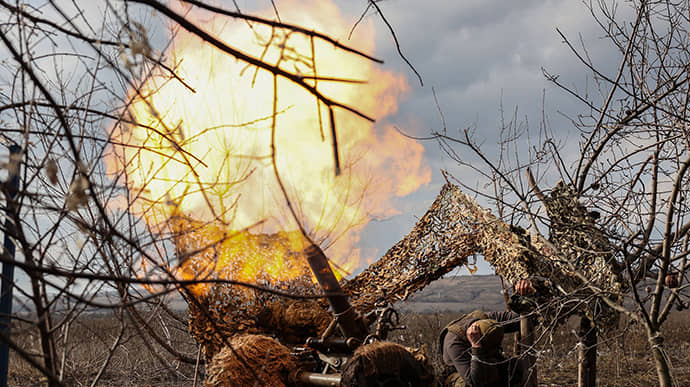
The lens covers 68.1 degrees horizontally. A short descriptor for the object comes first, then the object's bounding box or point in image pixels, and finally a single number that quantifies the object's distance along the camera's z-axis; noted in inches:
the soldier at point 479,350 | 199.8
